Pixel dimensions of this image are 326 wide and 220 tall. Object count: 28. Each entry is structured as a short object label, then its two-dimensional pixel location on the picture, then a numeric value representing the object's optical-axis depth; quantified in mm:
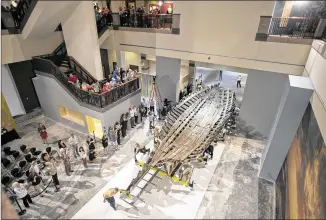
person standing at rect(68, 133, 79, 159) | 7930
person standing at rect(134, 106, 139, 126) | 9845
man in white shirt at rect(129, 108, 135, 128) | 9559
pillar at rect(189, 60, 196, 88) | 12496
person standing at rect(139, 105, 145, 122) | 10422
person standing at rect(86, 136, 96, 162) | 7630
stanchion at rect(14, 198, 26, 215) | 5766
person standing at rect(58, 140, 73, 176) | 6910
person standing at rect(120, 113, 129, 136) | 9085
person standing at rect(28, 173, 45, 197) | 6281
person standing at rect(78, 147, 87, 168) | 7291
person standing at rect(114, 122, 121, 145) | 8477
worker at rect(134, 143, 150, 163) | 7254
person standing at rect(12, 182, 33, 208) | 5566
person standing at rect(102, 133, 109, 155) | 7984
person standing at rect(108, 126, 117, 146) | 8362
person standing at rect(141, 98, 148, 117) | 10883
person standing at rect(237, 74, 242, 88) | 15117
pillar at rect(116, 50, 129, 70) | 11691
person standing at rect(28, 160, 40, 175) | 6353
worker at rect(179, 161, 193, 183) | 6320
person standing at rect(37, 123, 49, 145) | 8531
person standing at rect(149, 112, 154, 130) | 9688
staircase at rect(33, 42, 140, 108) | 7910
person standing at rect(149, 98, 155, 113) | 10938
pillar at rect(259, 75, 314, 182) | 5703
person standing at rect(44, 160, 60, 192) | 6258
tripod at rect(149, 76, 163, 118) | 9295
